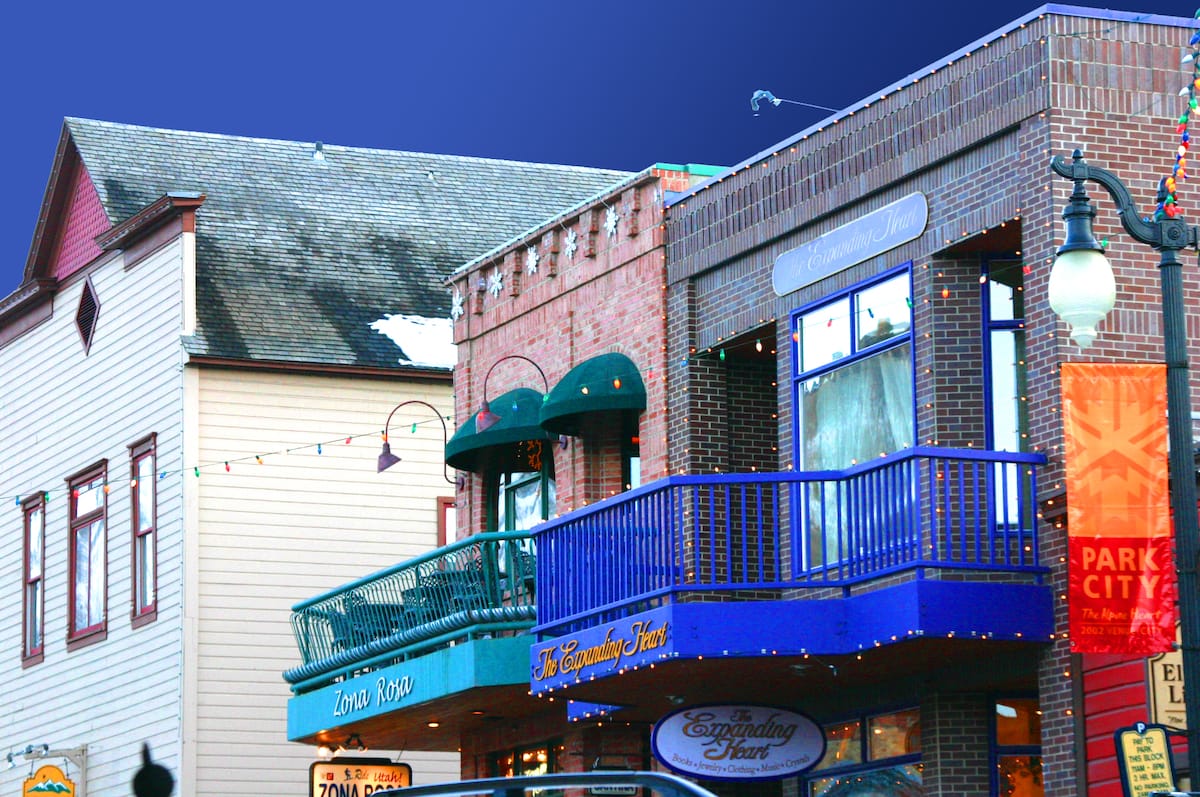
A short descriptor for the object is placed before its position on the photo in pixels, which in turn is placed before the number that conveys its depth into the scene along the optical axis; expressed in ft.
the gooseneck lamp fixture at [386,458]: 86.58
